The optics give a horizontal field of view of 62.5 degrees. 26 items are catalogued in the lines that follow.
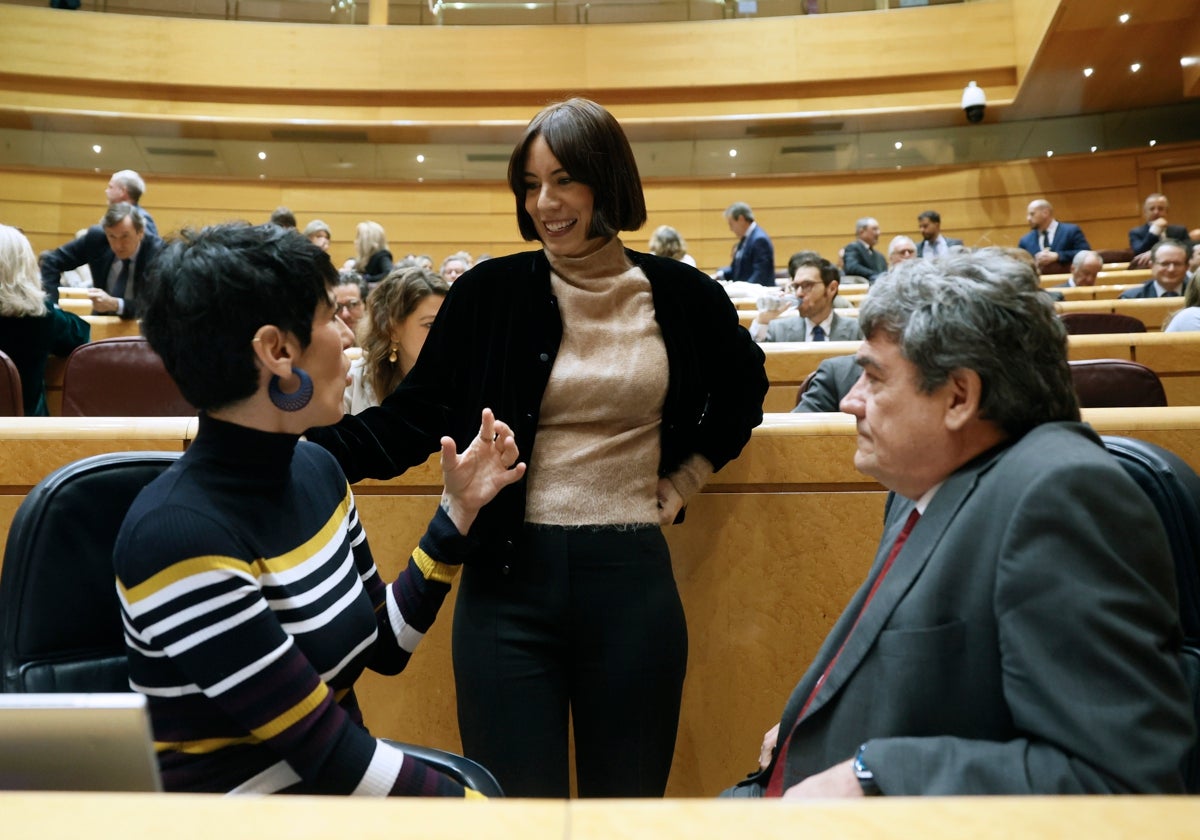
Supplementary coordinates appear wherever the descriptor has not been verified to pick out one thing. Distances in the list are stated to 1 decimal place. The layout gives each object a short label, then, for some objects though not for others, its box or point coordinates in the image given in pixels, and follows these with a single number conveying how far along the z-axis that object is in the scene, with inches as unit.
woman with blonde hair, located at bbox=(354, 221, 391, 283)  255.0
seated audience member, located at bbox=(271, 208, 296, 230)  232.0
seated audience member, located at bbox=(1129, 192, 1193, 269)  323.9
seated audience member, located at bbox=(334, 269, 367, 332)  167.6
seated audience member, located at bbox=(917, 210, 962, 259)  331.9
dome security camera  382.6
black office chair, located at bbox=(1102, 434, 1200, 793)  38.0
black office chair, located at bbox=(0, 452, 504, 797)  40.6
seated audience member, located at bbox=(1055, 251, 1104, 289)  250.2
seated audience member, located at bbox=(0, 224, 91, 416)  120.9
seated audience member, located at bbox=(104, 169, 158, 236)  215.8
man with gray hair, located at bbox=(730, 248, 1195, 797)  32.2
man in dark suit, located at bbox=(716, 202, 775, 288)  286.8
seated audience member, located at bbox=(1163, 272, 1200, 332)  143.7
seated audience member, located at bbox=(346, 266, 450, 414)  98.6
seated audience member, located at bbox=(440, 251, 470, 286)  226.3
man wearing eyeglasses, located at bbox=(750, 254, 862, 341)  164.1
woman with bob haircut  53.6
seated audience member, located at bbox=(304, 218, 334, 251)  264.1
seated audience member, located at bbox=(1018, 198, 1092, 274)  317.4
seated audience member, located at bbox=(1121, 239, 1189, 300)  217.2
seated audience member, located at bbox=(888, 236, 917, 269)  263.7
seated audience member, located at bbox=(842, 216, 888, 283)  326.6
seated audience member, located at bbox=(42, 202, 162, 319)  178.2
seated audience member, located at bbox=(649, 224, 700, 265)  233.1
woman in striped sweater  35.5
